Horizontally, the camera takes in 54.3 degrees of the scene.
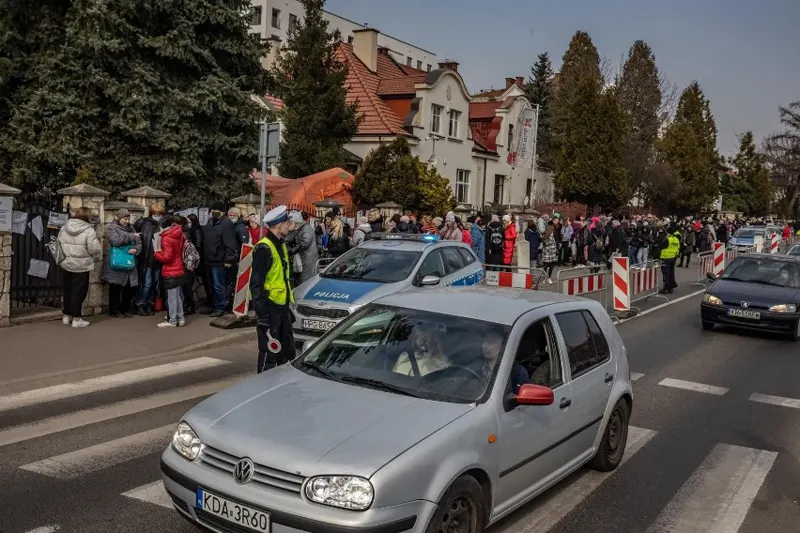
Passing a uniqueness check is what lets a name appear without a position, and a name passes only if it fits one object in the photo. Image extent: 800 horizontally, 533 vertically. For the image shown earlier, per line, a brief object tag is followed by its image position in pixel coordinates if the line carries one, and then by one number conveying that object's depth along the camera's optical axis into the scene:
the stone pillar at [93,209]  12.90
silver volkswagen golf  4.02
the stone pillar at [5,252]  11.62
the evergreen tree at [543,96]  57.16
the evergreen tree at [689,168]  62.78
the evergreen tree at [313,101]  29.03
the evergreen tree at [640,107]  54.81
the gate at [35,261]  12.51
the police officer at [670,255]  19.94
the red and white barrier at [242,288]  12.94
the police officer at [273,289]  7.97
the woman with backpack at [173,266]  12.23
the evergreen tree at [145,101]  18.48
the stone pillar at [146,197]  14.48
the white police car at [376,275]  10.88
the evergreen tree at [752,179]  93.31
